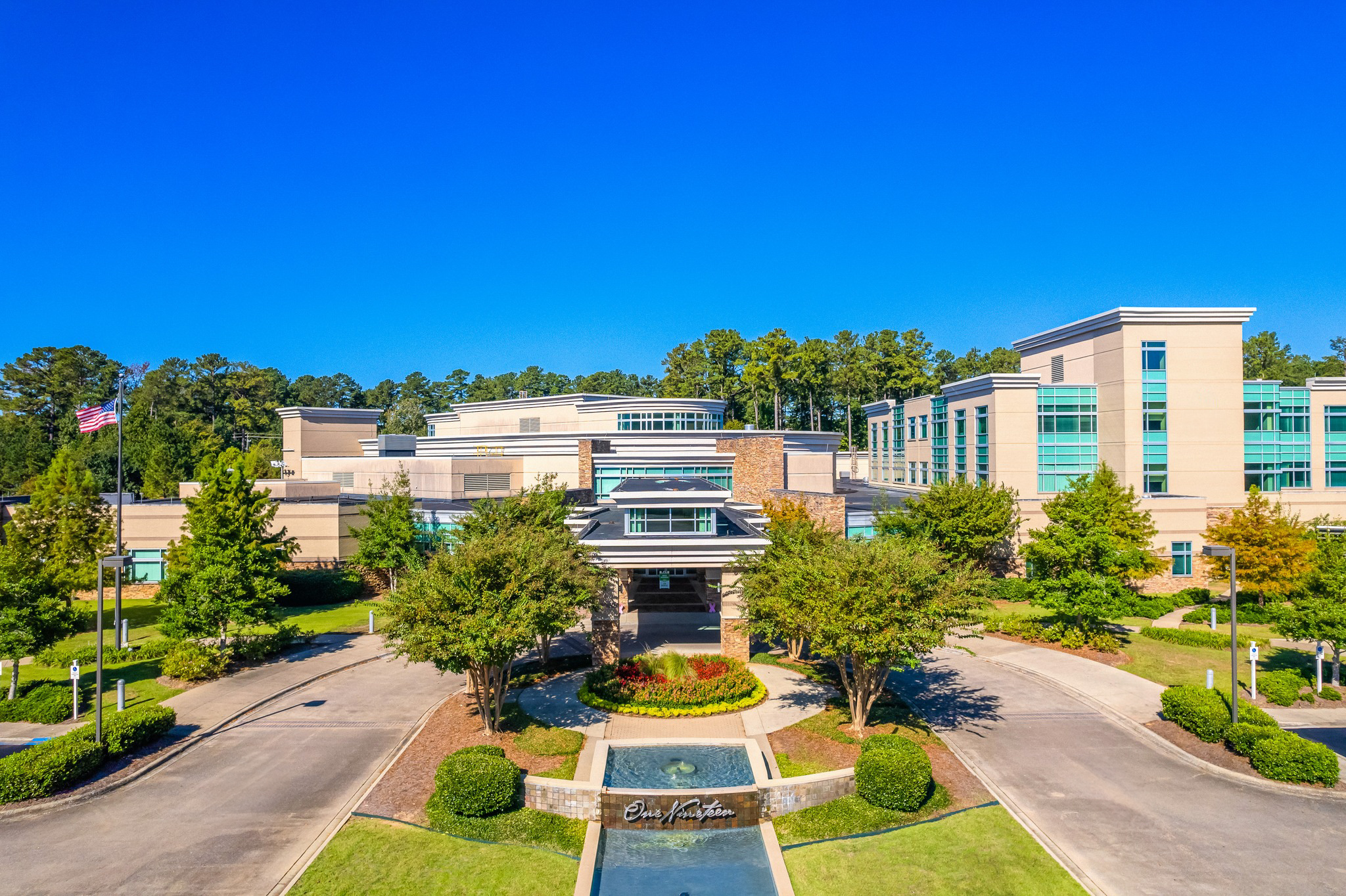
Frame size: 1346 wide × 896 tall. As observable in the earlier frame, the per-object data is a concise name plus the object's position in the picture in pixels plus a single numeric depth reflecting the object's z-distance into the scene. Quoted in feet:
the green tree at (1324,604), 72.13
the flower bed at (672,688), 70.90
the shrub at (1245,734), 58.49
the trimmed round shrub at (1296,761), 53.83
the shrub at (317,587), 125.18
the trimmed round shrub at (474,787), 49.90
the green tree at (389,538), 119.96
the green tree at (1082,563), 90.94
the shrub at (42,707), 68.39
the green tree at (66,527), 101.14
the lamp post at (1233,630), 61.16
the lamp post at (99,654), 59.00
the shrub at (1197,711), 62.39
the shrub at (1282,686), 72.28
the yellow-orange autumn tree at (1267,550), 104.01
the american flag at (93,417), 87.81
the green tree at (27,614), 71.41
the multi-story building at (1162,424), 146.20
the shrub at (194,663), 80.53
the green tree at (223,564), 83.46
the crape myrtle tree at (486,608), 58.29
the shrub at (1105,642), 91.40
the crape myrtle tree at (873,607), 58.75
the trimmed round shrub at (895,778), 51.01
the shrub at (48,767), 51.57
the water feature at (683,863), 43.60
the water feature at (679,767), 55.26
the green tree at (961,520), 119.24
